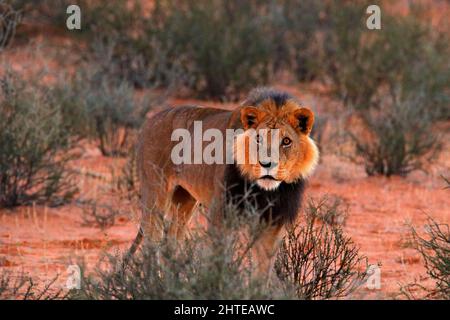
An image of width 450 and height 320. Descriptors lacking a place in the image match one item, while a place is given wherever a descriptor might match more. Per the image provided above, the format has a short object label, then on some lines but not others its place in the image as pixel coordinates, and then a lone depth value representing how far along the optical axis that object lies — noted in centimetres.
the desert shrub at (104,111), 2564
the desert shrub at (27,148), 2061
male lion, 1212
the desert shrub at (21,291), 1165
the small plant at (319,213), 1340
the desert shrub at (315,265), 1331
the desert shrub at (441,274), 1283
